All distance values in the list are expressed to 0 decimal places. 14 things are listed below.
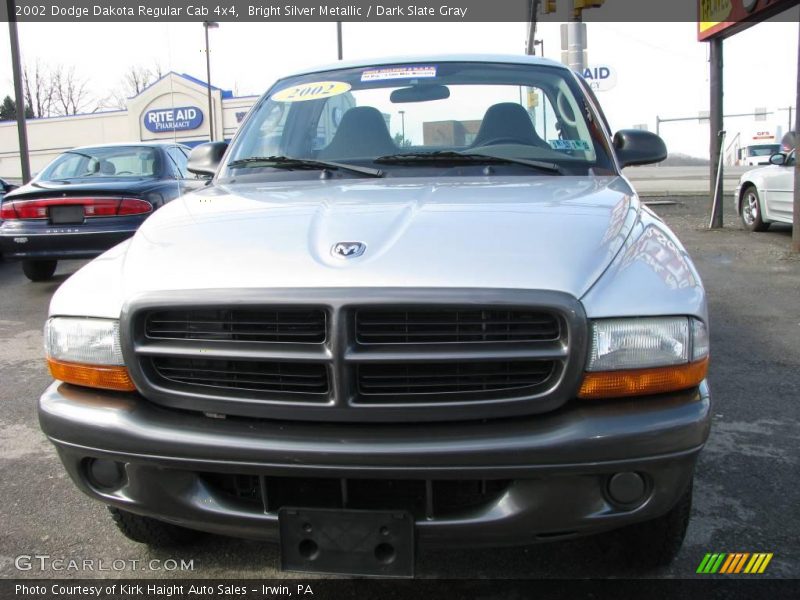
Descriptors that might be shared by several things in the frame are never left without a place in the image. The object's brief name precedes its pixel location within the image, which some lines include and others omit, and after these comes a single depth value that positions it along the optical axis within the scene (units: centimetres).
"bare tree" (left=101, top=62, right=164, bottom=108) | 7150
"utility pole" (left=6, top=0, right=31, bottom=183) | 1196
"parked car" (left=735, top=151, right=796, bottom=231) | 1027
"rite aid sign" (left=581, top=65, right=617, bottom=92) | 1972
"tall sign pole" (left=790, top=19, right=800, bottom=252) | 921
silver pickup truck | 190
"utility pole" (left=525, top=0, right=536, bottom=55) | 1639
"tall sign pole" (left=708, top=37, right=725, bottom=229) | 1230
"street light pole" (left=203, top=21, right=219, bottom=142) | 3325
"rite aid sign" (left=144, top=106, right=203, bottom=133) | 4503
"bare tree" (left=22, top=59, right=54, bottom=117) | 6569
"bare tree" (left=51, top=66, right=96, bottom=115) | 6775
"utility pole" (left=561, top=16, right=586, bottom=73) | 1198
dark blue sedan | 702
